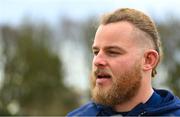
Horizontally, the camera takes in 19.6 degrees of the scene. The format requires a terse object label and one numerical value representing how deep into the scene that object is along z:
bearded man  3.14
